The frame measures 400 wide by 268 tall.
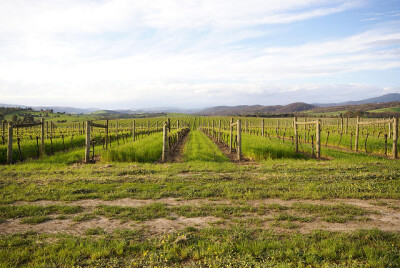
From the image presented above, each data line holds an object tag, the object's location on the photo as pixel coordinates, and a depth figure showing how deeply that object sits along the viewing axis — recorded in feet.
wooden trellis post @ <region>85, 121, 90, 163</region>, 43.82
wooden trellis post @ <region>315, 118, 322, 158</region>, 48.49
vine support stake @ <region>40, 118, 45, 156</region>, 49.94
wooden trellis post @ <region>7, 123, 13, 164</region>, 41.19
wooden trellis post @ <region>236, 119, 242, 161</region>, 47.98
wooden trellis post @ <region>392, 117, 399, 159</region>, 44.47
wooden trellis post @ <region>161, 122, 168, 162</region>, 46.56
